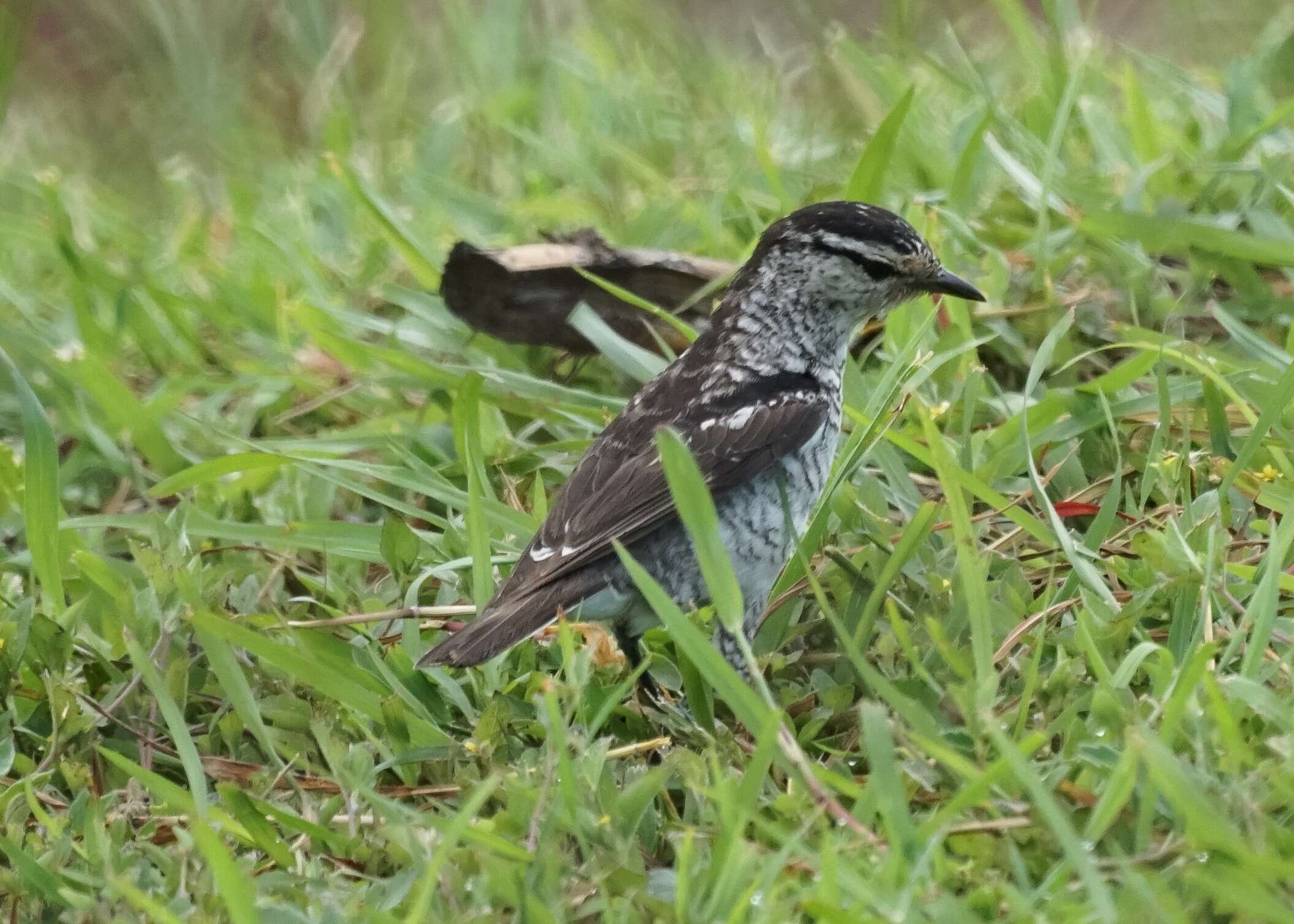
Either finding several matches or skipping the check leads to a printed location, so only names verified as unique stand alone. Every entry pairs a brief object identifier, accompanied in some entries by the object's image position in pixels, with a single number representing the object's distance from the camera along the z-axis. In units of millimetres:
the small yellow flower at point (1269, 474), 8172
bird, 7910
